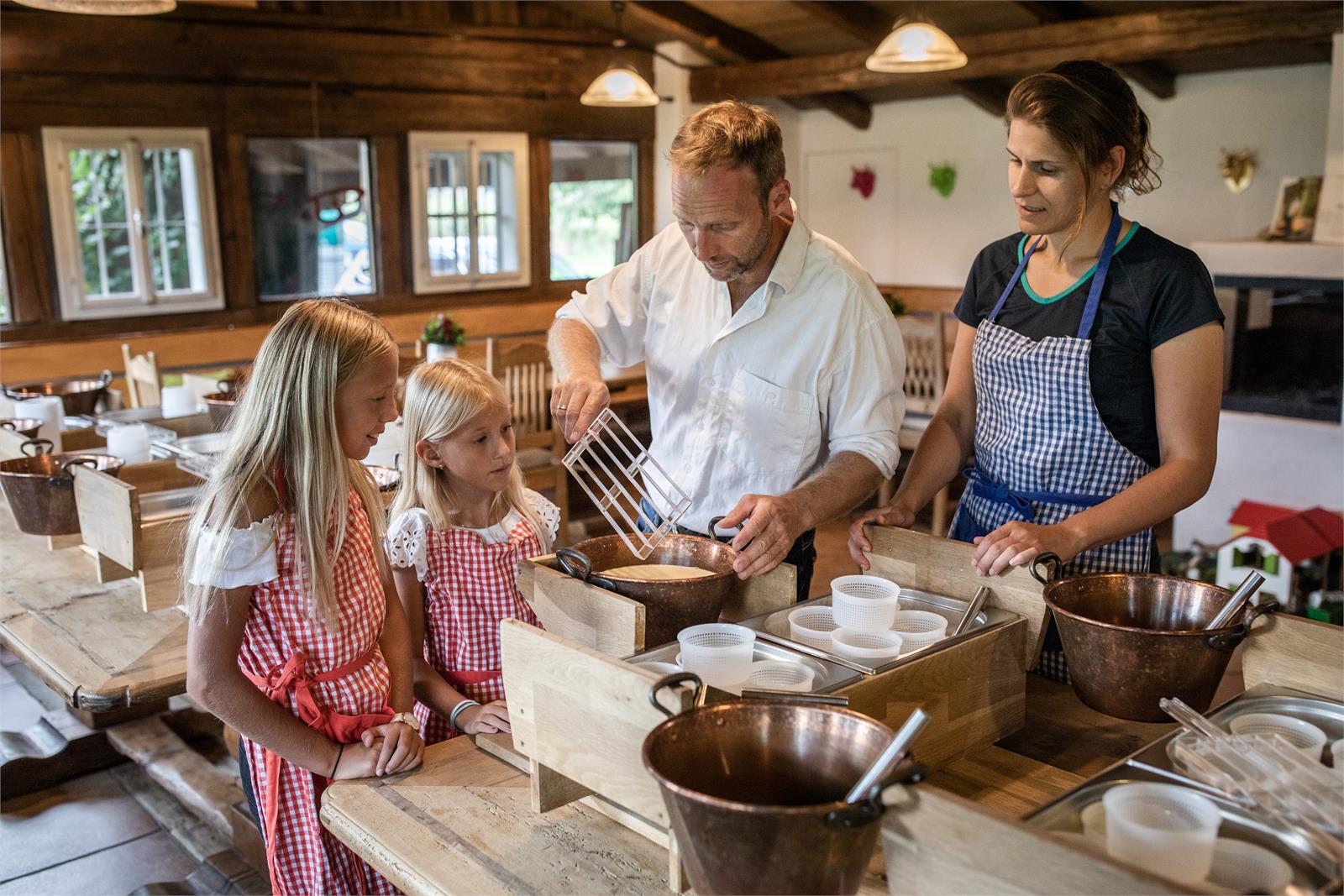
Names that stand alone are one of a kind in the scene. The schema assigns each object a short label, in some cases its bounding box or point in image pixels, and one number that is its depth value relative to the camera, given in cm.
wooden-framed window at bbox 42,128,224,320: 550
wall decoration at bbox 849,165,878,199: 764
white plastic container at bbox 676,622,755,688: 123
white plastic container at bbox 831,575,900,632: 139
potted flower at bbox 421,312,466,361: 508
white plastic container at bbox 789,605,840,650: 137
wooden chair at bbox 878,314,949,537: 562
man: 171
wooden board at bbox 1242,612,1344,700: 124
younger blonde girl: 183
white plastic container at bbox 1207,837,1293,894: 88
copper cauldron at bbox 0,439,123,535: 247
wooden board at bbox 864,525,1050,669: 143
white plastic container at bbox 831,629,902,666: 129
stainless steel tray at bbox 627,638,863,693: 120
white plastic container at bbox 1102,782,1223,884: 87
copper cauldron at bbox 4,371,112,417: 382
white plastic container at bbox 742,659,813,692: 125
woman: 156
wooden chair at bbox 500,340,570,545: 495
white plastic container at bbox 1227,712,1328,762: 114
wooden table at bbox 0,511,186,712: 194
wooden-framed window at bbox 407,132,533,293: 679
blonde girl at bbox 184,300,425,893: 146
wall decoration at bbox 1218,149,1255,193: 570
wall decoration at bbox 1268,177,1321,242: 479
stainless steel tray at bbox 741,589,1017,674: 127
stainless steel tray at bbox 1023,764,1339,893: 89
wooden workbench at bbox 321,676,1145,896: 113
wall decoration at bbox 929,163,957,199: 711
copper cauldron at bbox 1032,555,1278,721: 125
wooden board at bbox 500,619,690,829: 109
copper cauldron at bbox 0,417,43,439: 295
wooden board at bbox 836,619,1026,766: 121
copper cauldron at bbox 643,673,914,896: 84
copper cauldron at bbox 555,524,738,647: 138
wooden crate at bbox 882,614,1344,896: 78
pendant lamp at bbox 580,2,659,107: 554
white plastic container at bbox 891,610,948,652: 136
